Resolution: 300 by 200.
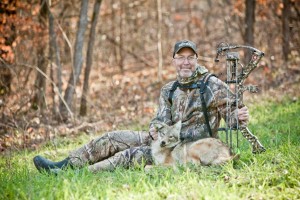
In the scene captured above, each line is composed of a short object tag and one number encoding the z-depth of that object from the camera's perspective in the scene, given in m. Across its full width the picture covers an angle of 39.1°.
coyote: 5.05
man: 5.53
